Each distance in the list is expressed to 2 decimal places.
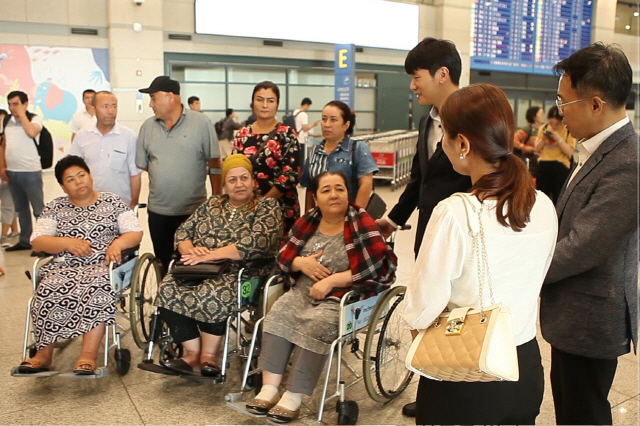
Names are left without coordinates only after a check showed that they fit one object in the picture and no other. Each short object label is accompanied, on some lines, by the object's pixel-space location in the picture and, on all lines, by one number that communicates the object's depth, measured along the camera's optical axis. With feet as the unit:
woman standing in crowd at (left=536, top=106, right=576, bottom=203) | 18.31
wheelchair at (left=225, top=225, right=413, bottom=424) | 8.22
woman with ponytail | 4.10
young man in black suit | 7.37
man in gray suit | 4.97
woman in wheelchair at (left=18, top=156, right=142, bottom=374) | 9.43
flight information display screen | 28.76
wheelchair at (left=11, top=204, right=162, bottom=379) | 9.34
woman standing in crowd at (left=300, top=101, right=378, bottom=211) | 10.49
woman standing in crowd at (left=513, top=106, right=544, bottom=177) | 21.25
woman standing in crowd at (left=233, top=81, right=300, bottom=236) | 10.82
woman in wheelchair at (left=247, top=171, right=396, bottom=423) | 8.27
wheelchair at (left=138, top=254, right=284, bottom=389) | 9.01
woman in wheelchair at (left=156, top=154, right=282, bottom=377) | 9.28
